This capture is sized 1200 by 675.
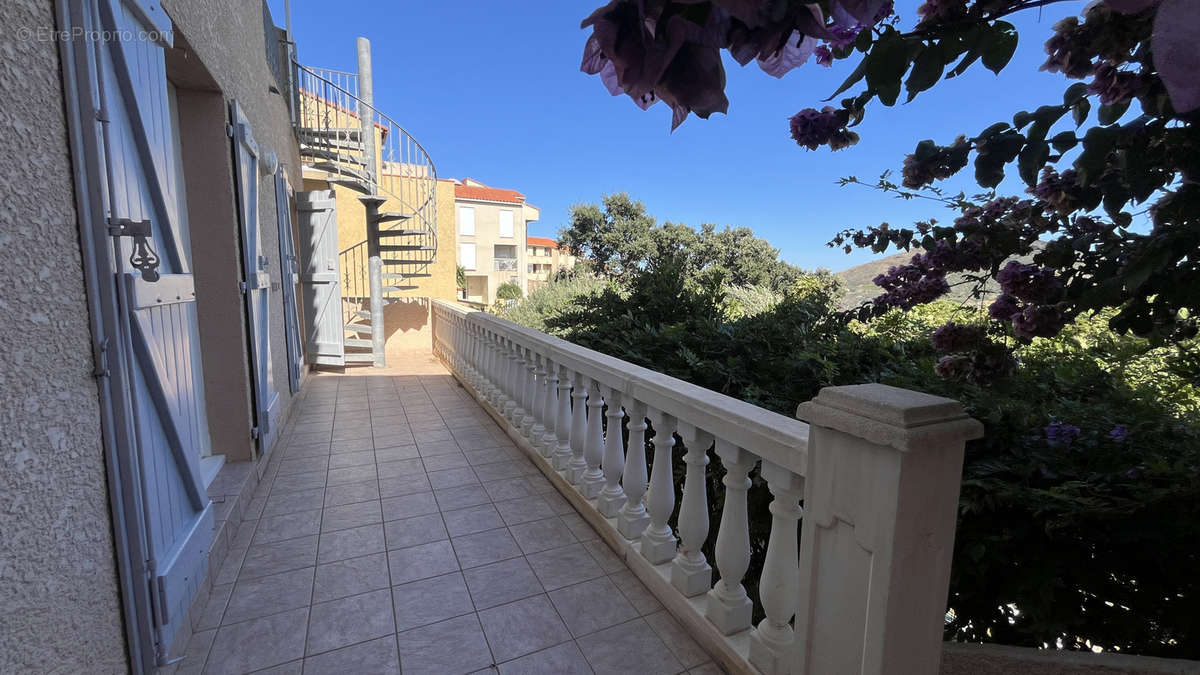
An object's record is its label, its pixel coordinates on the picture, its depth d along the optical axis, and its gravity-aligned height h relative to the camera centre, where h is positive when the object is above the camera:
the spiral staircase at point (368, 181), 6.80 +1.30
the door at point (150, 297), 1.46 -0.09
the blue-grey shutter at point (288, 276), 4.40 -0.04
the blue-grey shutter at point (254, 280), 3.00 -0.05
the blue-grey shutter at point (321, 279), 6.25 -0.08
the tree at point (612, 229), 20.27 +1.82
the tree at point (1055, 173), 1.11 +0.26
